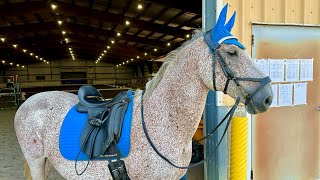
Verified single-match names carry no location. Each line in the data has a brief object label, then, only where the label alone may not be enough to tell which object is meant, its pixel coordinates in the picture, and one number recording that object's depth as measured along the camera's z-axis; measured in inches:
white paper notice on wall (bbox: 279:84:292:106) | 109.0
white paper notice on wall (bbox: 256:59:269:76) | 103.5
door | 106.8
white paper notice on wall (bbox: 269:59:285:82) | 105.9
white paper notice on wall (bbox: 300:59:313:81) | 112.1
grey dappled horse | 54.1
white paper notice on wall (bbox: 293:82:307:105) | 111.8
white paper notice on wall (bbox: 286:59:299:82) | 109.2
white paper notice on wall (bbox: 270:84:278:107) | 107.7
